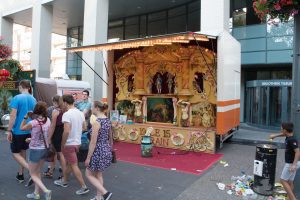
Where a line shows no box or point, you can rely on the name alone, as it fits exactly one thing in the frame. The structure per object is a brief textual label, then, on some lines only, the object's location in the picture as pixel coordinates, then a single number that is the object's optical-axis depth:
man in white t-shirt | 5.29
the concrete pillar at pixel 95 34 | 15.95
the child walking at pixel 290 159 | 4.85
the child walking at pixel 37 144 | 4.95
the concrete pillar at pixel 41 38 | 20.25
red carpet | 7.59
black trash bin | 5.52
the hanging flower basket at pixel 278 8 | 4.93
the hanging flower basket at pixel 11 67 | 14.00
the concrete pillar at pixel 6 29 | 24.88
